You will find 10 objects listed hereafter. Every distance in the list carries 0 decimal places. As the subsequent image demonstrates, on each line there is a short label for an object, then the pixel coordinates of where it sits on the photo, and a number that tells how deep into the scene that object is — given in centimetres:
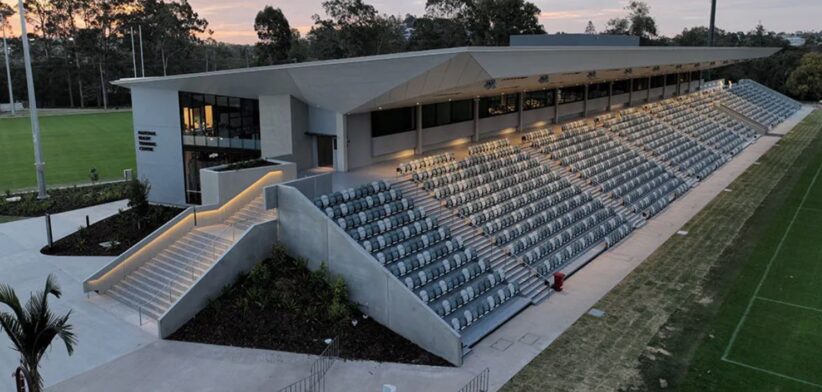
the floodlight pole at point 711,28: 6292
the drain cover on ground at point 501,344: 1514
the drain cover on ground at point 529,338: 1543
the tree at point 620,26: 11425
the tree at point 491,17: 8100
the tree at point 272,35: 7806
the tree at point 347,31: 7481
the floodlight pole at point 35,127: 2639
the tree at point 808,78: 7719
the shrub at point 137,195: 2336
